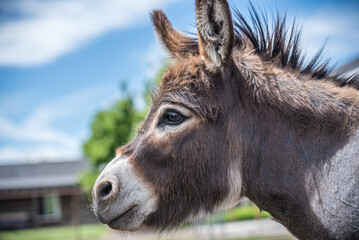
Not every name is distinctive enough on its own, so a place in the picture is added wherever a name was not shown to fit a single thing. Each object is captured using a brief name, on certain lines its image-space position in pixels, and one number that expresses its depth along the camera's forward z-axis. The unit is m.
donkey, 2.33
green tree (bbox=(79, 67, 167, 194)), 20.30
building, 31.84
